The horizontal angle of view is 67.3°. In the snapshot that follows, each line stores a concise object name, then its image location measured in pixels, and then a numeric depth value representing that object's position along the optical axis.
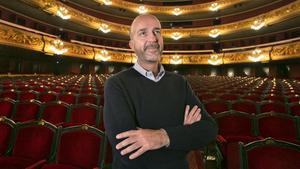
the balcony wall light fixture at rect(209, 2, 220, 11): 22.02
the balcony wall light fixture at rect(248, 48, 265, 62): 17.47
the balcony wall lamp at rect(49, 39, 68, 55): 14.68
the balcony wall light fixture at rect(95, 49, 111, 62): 19.97
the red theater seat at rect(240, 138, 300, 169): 1.56
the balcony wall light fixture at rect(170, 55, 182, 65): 23.48
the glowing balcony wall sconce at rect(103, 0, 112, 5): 20.74
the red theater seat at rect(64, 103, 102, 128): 3.62
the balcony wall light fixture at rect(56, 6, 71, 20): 14.94
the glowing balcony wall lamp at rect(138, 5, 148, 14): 23.23
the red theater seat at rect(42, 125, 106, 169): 2.08
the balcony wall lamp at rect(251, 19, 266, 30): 16.74
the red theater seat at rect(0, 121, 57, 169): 2.25
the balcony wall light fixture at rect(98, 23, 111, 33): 19.58
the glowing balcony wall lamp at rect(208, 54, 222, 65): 21.66
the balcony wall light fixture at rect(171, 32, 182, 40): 22.52
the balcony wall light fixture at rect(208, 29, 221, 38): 20.86
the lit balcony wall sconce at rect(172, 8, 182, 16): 23.85
